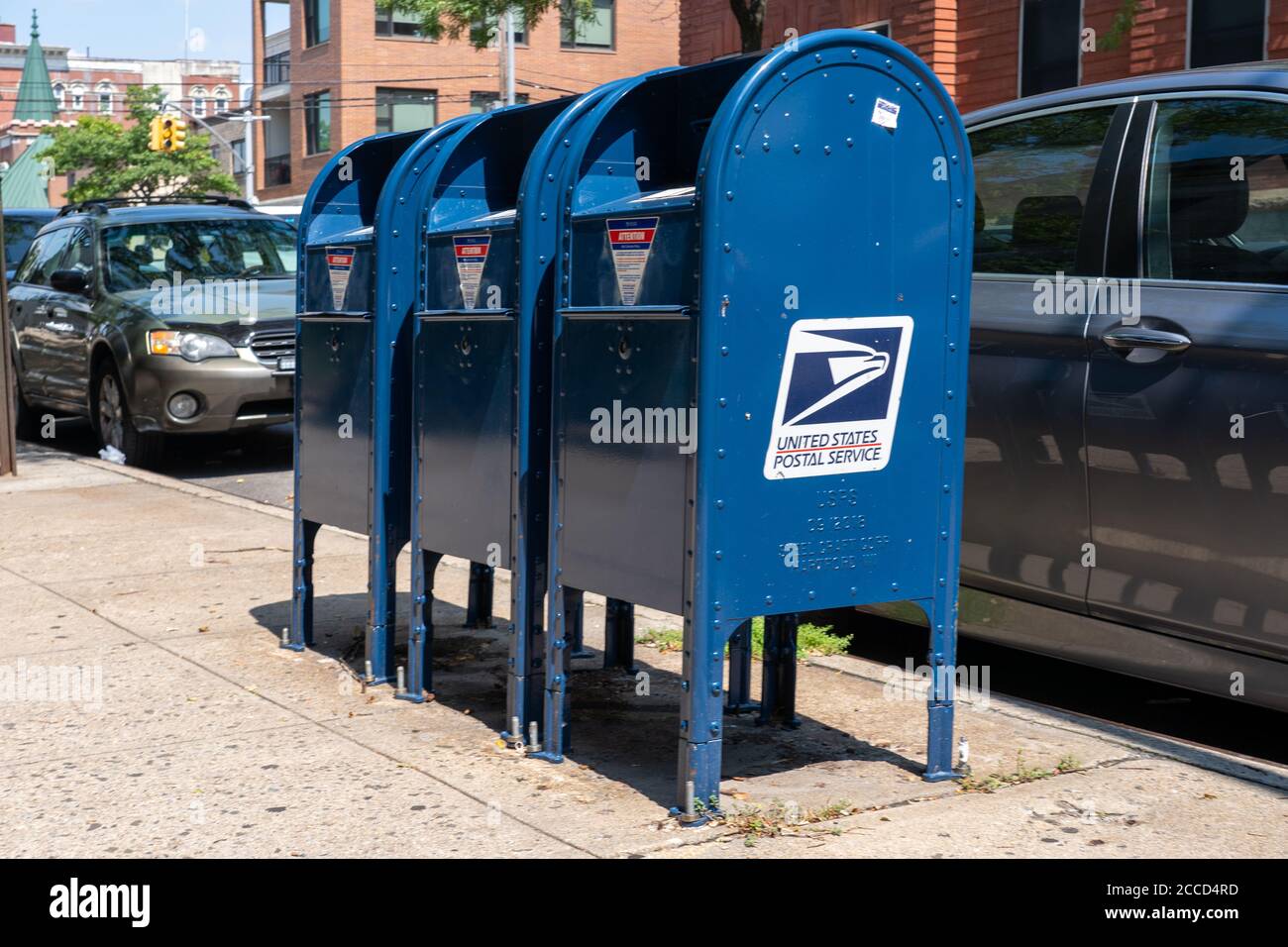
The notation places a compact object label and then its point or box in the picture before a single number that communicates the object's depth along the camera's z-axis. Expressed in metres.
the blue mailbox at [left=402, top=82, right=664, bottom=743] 4.69
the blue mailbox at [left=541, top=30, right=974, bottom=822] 3.98
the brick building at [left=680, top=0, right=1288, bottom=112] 15.00
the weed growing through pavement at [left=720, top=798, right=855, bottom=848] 3.95
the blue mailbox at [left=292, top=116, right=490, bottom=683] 5.42
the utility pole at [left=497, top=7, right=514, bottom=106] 31.45
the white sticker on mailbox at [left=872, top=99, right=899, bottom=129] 4.18
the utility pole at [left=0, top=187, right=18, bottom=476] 10.72
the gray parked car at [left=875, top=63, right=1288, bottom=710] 4.37
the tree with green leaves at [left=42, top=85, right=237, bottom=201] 53.31
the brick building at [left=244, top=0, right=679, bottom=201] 44.16
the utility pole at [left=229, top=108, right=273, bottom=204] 49.84
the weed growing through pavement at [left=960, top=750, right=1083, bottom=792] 4.36
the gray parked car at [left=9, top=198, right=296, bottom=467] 11.18
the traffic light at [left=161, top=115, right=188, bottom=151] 35.91
